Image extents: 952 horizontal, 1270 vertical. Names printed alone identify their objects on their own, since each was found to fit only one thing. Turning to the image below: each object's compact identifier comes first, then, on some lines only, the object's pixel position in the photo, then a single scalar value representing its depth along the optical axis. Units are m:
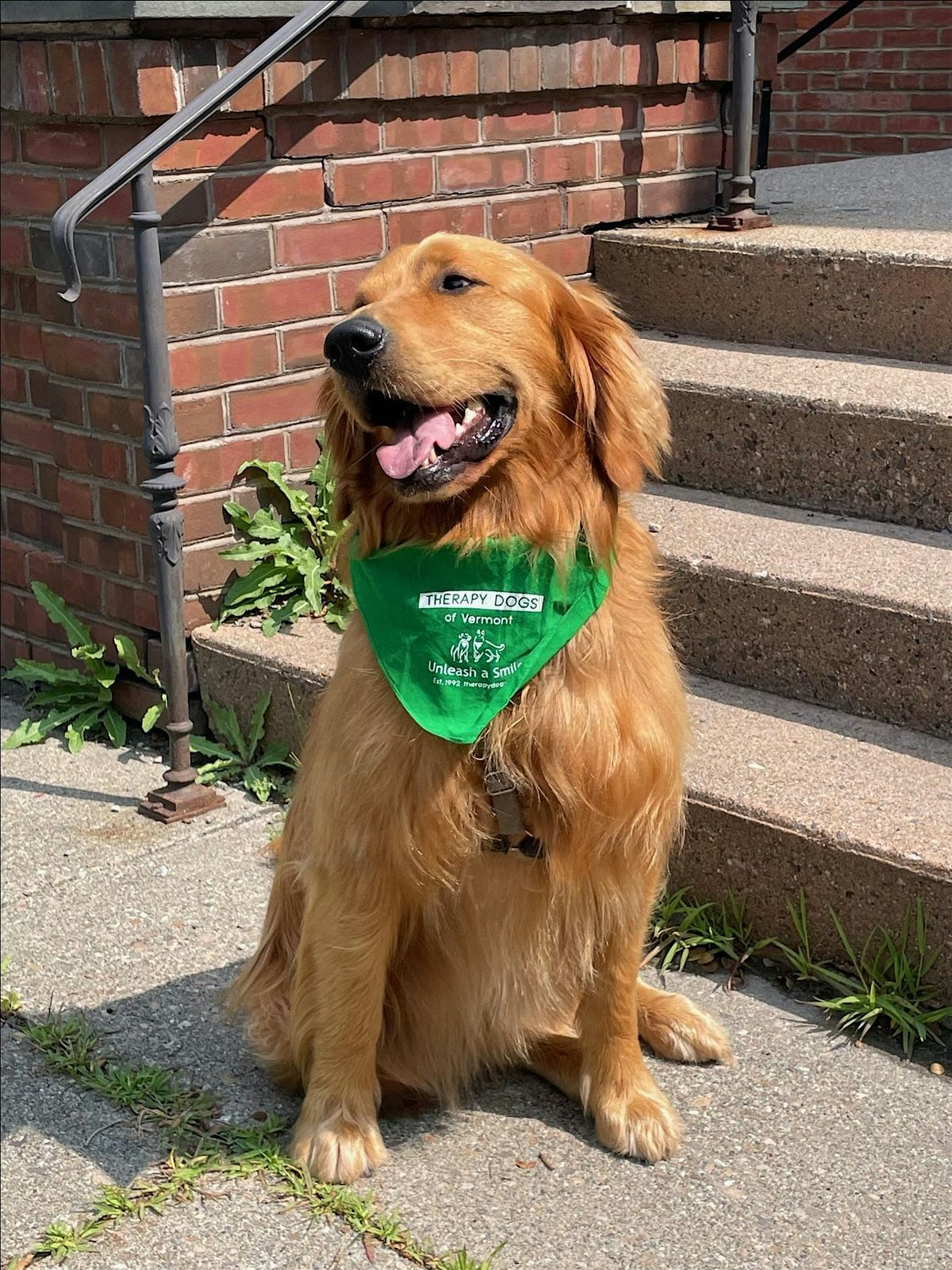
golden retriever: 2.36
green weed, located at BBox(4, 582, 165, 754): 4.31
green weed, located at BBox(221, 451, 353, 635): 4.16
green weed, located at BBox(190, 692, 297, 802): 4.07
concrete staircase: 3.09
